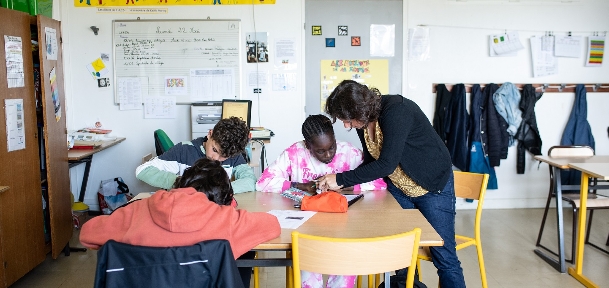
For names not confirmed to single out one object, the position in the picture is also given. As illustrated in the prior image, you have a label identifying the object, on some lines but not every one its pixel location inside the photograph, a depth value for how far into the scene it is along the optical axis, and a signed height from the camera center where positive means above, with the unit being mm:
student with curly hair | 2613 -340
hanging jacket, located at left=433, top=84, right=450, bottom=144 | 5133 -217
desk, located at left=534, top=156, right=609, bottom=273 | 3588 -652
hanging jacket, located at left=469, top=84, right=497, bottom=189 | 5125 -483
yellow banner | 5055 +767
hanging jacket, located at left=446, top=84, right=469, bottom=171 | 5102 -380
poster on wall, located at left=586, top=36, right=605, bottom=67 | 5211 +336
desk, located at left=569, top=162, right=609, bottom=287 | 3332 -790
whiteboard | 5086 +276
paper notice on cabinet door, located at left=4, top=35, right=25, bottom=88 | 3006 +150
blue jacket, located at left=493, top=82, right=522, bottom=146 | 5090 -155
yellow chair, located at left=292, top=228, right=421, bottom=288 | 1715 -514
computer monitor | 4622 -179
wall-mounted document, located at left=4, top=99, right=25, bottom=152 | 3018 -196
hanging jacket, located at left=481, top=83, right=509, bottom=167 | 5102 -411
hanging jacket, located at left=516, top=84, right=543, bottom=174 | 5117 -399
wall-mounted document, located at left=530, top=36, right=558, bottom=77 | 5199 +274
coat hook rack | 5242 -16
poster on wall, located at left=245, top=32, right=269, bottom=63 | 5113 +364
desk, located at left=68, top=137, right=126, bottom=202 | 4074 -494
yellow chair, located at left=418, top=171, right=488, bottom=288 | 2846 -545
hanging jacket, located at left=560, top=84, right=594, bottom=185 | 5199 -367
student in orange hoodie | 1691 -417
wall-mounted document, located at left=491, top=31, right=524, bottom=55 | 5184 +403
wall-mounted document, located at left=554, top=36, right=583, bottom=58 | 5191 +364
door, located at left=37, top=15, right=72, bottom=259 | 3350 -266
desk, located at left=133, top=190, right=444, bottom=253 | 1967 -515
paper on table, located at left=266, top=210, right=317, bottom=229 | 2131 -515
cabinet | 2996 -459
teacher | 2309 -310
